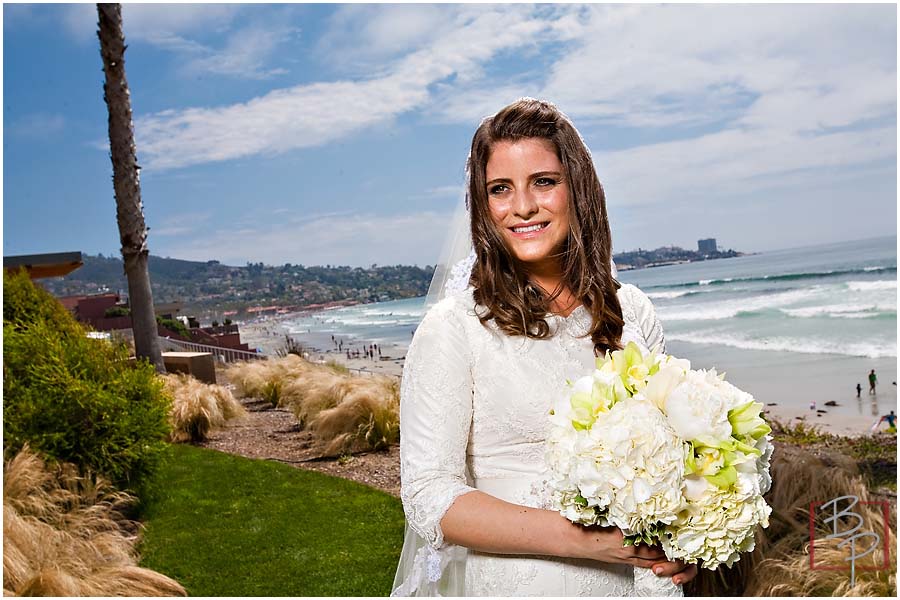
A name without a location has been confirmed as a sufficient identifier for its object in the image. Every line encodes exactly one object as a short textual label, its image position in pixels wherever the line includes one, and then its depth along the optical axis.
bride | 1.70
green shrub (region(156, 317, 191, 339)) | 19.12
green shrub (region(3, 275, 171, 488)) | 5.27
